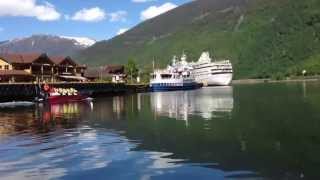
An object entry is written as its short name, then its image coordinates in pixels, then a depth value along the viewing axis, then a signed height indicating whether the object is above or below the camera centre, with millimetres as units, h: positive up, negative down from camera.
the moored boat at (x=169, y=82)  100750 +1664
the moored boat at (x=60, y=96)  52965 -1076
